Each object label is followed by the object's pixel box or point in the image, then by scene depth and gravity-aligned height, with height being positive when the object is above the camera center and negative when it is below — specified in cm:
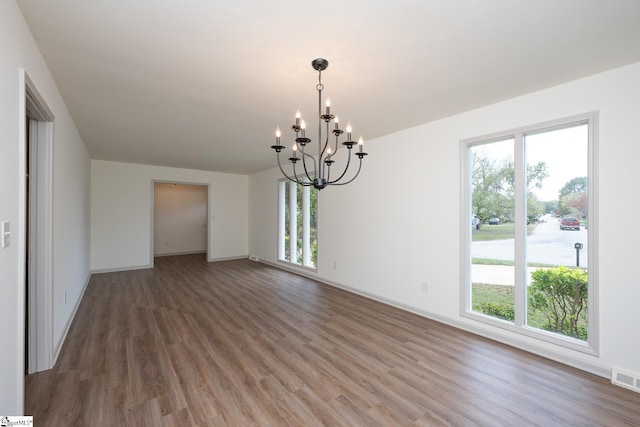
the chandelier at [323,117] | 193 +67
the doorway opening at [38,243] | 221 -25
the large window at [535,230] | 243 -17
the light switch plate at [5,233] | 133 -10
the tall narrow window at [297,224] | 570 -24
